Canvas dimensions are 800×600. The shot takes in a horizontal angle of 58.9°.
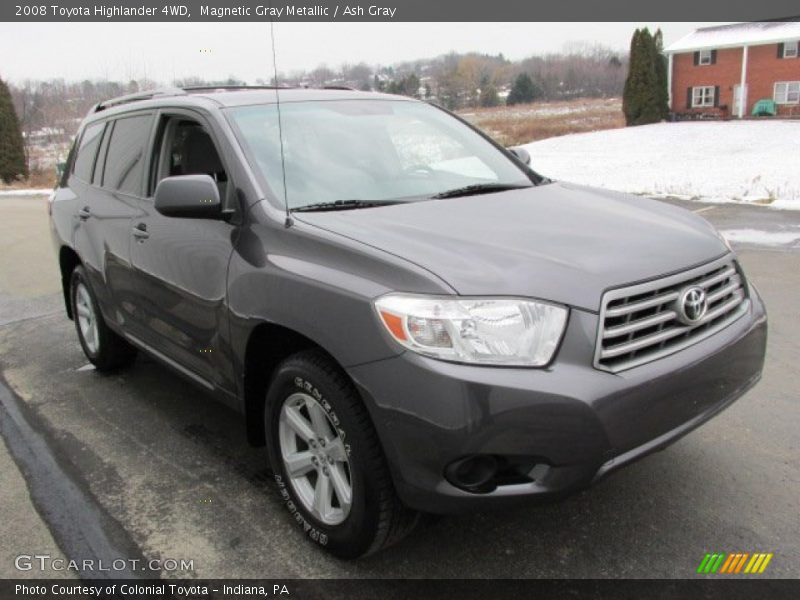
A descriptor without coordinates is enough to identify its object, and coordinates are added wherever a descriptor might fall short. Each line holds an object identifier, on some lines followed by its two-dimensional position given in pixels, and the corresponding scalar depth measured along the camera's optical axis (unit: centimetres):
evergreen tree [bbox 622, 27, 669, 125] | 3972
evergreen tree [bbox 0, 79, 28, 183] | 3025
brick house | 4059
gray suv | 227
